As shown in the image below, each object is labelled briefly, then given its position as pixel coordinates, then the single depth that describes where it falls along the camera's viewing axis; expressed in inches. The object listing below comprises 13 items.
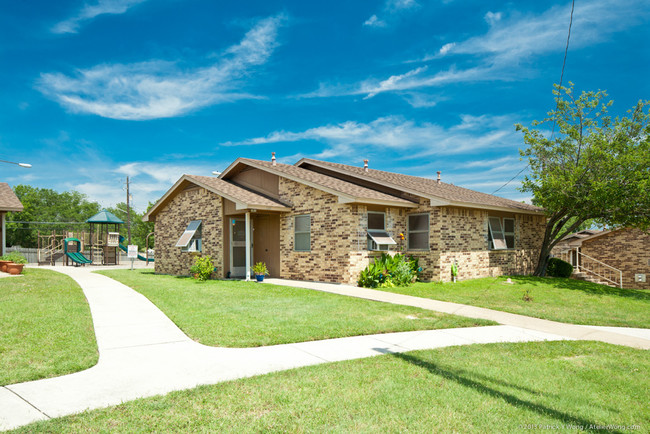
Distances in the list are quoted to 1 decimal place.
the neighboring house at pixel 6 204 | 713.6
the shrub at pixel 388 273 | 551.2
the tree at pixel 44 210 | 2114.9
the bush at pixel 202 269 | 631.2
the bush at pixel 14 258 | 679.1
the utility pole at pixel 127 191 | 1721.0
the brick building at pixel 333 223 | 577.0
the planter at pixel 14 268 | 636.1
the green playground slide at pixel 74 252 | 1069.1
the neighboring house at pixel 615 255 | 859.4
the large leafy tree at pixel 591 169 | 590.6
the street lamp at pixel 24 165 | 735.4
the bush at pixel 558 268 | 778.8
